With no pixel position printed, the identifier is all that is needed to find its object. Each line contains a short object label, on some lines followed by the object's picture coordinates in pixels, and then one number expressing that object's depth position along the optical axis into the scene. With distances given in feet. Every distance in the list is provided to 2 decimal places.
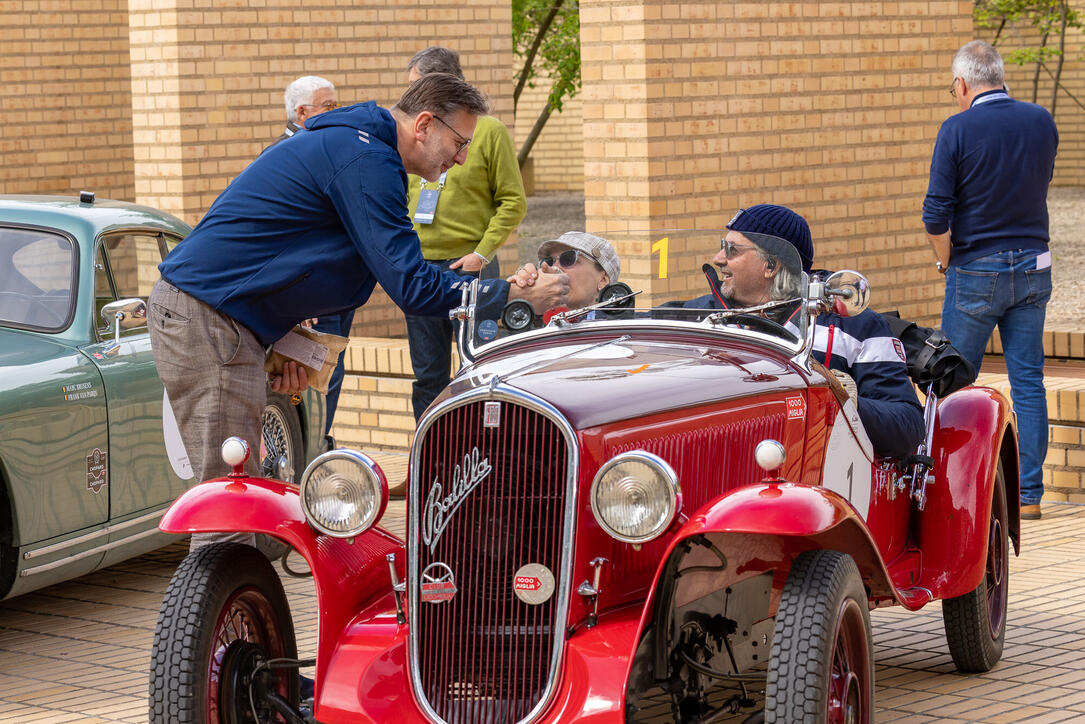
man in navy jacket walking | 49.21
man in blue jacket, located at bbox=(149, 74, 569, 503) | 30.76
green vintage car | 40.73
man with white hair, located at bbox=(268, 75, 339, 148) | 53.42
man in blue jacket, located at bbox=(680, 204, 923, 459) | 31.55
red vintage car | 25.07
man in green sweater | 52.34
